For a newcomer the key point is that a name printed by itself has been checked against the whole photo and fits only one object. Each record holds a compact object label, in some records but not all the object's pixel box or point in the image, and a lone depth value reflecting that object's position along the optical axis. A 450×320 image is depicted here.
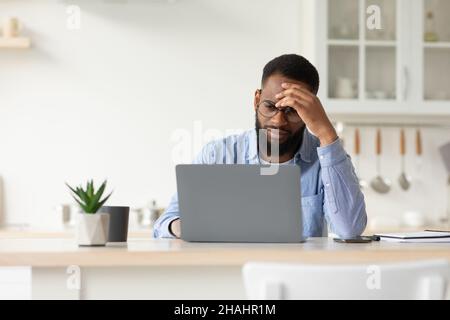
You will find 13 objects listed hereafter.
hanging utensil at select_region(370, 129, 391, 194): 8.09
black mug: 3.79
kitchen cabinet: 7.61
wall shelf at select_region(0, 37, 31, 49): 7.40
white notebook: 3.83
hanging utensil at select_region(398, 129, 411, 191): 8.11
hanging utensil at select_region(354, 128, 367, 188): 8.05
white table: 3.12
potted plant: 3.50
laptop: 3.54
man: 4.24
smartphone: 3.86
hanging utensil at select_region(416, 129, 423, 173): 8.15
